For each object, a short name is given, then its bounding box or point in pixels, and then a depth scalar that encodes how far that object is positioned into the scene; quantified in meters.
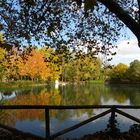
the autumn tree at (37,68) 36.10
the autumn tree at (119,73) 56.55
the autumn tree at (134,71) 51.60
